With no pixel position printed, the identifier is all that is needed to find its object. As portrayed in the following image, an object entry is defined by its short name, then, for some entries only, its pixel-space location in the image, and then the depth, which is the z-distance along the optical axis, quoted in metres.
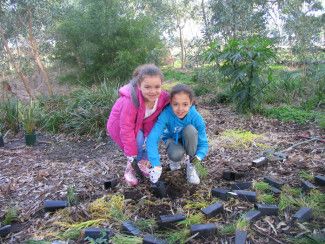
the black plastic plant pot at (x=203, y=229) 2.59
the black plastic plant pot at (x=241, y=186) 3.30
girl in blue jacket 3.22
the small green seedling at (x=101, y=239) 2.55
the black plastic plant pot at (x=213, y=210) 2.84
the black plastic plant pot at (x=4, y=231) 2.86
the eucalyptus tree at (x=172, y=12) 18.86
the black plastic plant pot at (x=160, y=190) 3.26
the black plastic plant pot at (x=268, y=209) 2.82
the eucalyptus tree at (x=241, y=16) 12.58
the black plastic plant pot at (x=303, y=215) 2.70
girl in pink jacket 3.17
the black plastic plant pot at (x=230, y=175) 3.58
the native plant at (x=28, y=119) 5.66
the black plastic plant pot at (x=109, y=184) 3.56
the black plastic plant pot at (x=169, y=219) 2.73
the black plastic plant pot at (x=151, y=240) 2.45
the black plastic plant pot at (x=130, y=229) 2.65
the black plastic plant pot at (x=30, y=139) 5.69
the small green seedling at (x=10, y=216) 3.07
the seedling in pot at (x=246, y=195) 3.03
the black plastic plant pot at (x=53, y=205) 3.17
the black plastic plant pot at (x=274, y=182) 3.26
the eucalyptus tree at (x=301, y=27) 9.16
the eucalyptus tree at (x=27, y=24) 11.81
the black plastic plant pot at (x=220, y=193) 3.13
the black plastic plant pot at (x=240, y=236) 2.47
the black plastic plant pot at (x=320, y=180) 3.30
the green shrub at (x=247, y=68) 6.11
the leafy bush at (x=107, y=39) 10.19
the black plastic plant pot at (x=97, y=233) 2.61
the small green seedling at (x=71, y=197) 3.27
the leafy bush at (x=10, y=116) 6.41
